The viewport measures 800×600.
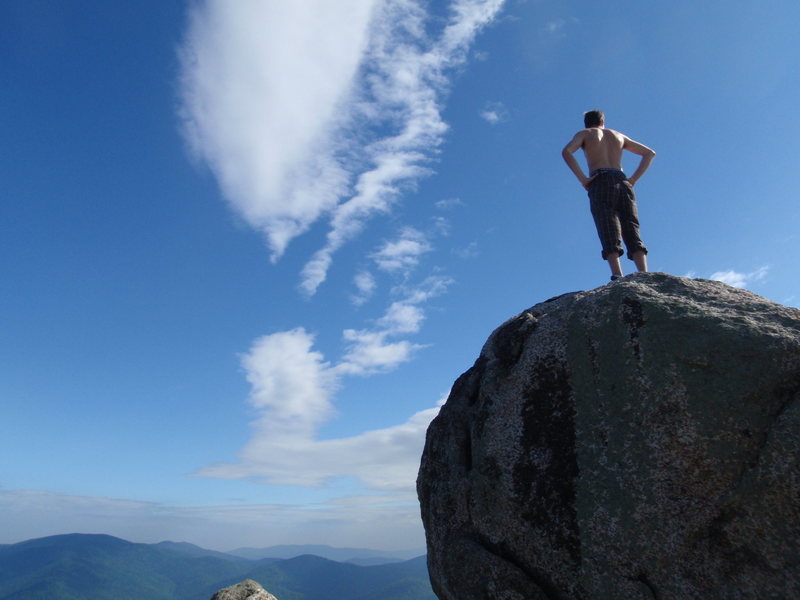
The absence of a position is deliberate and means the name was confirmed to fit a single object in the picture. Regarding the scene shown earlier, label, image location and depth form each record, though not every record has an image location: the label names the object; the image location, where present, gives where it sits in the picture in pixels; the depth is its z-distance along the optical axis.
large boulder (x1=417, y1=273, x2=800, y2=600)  5.12
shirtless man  9.52
